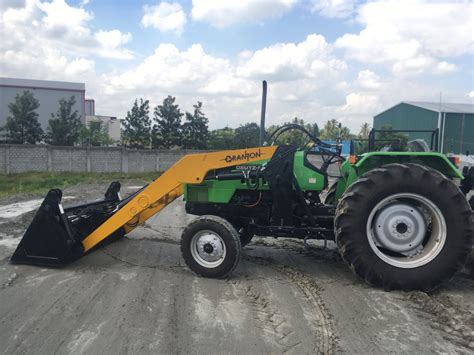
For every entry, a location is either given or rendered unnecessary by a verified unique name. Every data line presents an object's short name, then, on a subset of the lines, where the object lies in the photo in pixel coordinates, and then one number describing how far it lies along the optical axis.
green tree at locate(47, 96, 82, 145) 36.34
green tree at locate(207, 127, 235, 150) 31.83
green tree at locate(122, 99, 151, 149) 37.66
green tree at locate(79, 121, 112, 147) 38.59
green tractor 4.90
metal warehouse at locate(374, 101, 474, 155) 39.69
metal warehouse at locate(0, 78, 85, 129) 61.41
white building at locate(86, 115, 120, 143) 75.99
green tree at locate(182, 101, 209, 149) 36.84
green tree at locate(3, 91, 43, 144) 35.88
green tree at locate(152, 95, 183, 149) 36.91
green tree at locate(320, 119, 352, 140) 44.08
